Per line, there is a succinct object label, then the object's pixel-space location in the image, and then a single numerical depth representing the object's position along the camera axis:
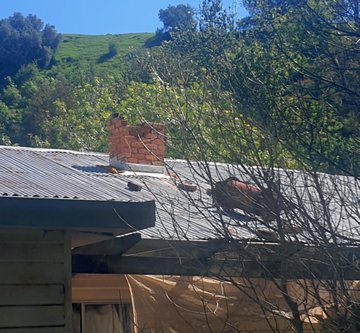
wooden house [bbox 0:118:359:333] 5.57
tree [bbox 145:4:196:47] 68.12
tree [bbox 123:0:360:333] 5.69
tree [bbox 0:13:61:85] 66.25
